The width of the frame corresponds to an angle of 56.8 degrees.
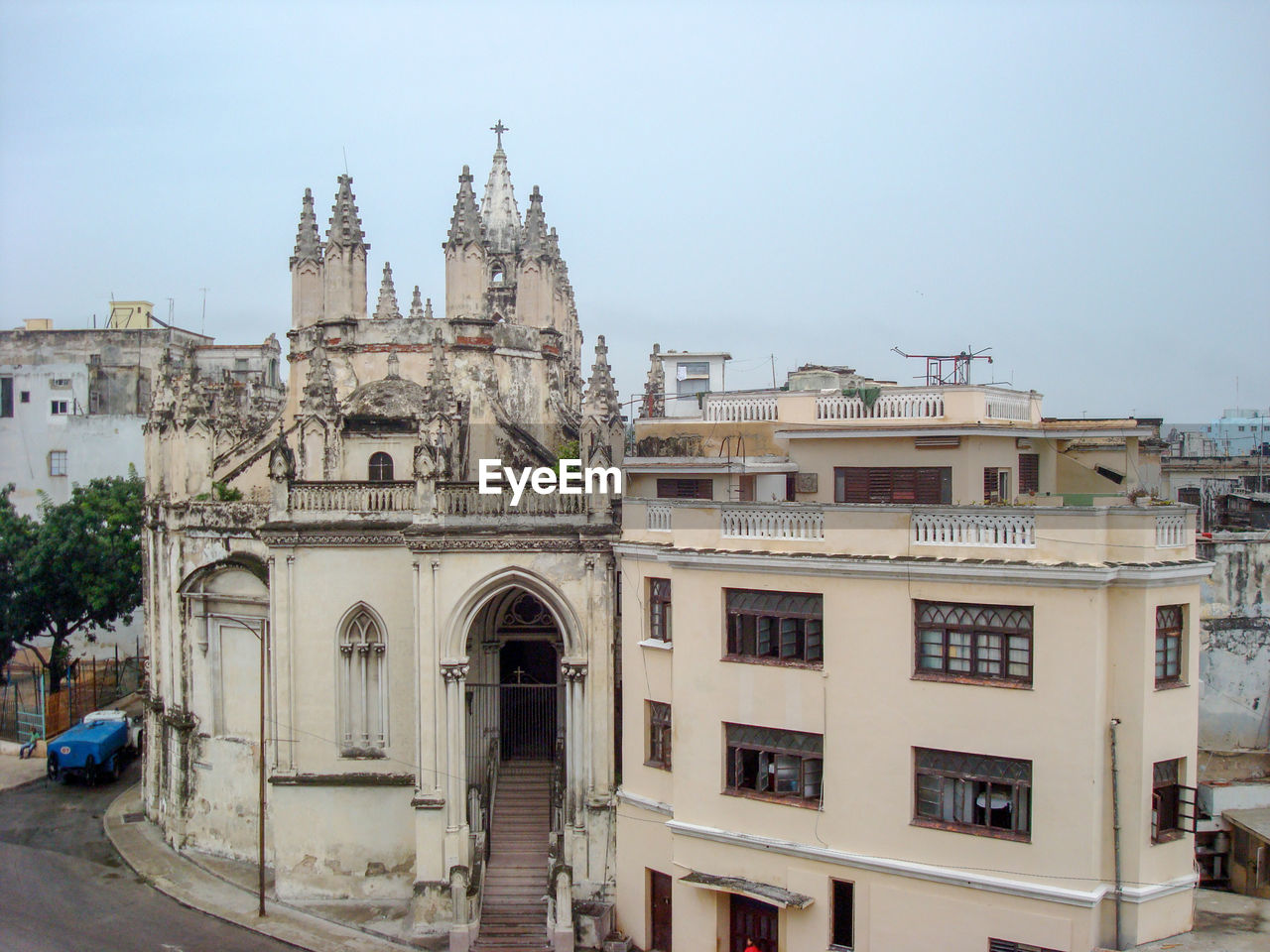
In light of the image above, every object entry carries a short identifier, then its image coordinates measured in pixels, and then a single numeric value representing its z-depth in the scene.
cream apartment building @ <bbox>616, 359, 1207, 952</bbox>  18.56
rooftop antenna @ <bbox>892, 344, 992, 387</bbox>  25.09
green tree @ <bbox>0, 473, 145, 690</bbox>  44.44
